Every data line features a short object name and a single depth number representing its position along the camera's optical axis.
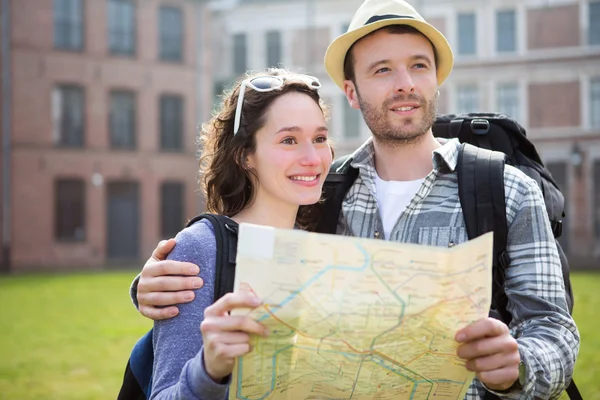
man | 2.16
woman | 1.94
